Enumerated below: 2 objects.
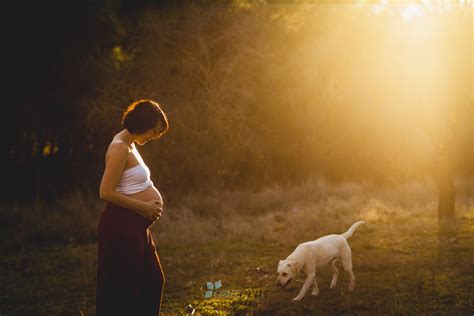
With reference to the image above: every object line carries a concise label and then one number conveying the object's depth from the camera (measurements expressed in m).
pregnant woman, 3.94
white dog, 6.27
